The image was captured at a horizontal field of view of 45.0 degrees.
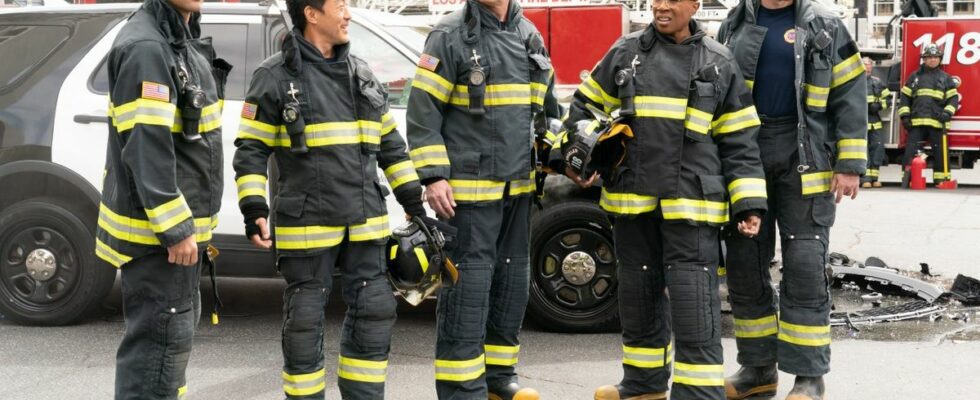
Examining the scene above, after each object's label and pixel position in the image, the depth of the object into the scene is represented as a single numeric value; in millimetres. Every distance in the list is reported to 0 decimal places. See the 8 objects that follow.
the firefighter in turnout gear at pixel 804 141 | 5152
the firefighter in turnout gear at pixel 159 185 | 3900
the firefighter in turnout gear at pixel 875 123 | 15930
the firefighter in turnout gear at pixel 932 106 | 16000
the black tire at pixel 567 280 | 6535
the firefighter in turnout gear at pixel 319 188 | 4379
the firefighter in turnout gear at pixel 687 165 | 4832
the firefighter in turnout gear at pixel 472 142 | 4852
